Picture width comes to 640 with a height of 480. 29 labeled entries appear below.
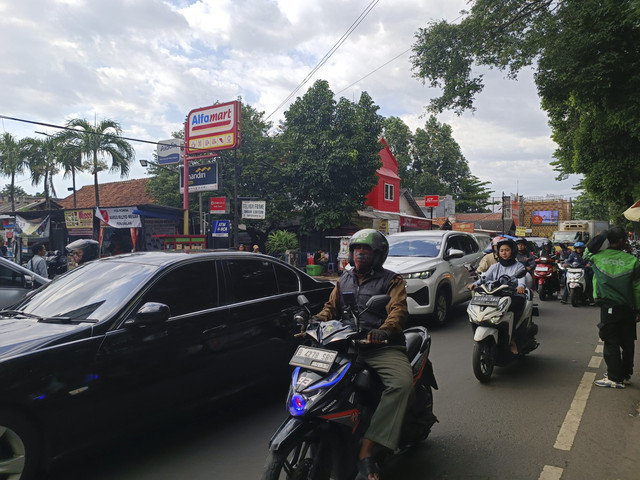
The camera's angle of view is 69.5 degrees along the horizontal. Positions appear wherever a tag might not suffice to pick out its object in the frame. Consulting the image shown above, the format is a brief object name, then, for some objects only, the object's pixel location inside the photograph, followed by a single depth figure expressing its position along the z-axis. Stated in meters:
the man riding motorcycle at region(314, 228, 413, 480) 2.75
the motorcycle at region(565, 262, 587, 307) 11.45
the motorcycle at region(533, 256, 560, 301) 12.38
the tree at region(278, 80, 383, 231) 24.56
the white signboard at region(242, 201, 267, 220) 19.45
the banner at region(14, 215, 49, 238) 23.62
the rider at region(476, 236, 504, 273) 8.87
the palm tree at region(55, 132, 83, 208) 22.59
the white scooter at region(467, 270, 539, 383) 5.25
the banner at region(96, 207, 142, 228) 20.13
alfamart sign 21.80
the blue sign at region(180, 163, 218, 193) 22.03
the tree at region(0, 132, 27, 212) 28.47
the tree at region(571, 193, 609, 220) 56.47
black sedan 2.96
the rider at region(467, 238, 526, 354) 5.98
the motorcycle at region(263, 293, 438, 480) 2.51
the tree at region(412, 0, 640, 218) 10.91
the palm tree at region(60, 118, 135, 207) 22.42
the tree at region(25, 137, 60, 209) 28.09
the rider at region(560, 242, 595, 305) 11.48
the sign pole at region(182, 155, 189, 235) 21.44
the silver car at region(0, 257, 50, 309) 7.16
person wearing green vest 4.92
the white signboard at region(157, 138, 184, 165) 24.75
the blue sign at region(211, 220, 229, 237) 18.73
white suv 8.41
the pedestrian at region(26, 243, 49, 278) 9.77
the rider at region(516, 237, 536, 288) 8.51
